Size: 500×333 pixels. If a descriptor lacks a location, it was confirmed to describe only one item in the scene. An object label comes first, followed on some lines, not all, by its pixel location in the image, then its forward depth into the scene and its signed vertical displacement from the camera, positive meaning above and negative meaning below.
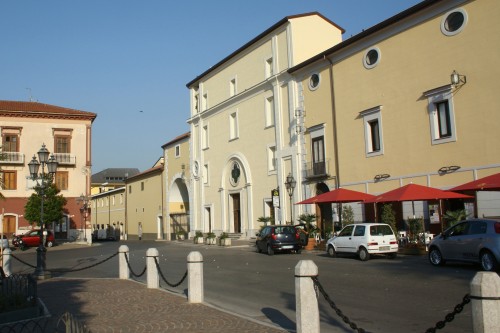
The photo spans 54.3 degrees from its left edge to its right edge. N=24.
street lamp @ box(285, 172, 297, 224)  31.72 +2.00
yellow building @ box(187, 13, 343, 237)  33.06 +6.98
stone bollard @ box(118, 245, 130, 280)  15.05 -1.39
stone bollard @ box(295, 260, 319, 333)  6.63 -1.20
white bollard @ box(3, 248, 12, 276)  16.12 -1.19
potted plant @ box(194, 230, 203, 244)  37.84 -1.51
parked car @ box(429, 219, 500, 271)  13.55 -1.03
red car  37.78 -1.15
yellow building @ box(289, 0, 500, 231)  20.42 +5.29
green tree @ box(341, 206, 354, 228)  25.41 -0.14
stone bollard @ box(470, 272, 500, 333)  4.32 -0.84
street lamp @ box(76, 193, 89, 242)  45.97 +1.37
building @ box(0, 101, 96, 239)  44.84 +6.74
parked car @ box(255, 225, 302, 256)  23.69 -1.16
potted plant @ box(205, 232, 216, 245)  35.47 -1.51
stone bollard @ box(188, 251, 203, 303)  10.05 -1.26
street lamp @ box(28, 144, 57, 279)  15.99 +1.84
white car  18.83 -1.09
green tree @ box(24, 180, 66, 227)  40.22 +1.42
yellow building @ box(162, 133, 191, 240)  49.41 +3.31
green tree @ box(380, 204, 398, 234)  22.33 -0.19
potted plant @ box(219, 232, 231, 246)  32.50 -1.49
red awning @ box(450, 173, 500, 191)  16.38 +0.85
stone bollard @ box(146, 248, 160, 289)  12.50 -1.30
